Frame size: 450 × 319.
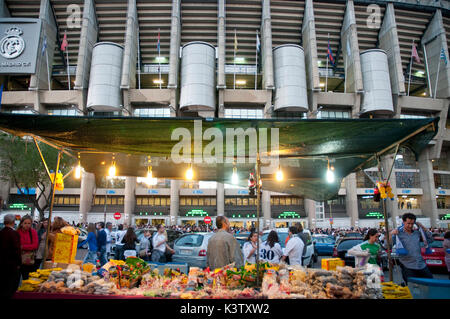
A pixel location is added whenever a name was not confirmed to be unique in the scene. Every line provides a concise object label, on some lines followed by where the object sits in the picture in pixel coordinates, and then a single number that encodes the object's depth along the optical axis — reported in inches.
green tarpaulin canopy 206.1
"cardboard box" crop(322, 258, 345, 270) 189.8
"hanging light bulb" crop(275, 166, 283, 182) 331.8
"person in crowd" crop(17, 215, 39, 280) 233.9
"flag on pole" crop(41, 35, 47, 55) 1236.5
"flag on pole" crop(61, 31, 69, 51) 1243.4
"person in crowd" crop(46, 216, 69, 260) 263.3
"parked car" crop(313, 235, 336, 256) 649.6
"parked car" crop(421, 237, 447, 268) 387.5
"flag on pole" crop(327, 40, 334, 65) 1341.7
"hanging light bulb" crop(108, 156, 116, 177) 352.0
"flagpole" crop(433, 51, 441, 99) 1457.9
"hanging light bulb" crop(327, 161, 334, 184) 317.2
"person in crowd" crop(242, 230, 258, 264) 271.9
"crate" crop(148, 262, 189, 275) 203.1
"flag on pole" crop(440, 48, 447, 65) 1278.3
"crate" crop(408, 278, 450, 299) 131.9
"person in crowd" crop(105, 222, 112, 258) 405.7
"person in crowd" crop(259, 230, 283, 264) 285.7
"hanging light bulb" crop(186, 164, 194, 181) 364.6
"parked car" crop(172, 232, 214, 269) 356.8
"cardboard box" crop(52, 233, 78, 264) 223.9
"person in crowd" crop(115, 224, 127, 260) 378.0
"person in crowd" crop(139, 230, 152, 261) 362.5
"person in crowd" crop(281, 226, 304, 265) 278.7
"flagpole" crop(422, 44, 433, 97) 1486.8
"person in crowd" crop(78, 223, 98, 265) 363.9
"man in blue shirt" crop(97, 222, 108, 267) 369.1
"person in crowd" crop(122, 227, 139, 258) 351.0
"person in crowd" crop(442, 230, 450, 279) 273.1
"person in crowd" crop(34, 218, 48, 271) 263.1
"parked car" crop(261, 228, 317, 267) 426.8
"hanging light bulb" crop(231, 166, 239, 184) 385.4
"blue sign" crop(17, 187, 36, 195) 1604.6
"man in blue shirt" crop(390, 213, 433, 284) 208.1
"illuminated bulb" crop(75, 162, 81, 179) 318.7
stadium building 1342.3
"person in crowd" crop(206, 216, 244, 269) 194.1
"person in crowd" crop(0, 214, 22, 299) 160.9
